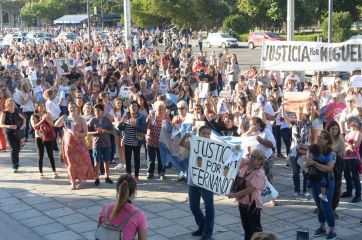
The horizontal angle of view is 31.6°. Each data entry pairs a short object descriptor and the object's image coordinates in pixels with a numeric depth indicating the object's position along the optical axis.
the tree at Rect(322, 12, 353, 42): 41.56
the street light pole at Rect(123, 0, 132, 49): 28.11
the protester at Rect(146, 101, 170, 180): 12.03
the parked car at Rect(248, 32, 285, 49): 48.28
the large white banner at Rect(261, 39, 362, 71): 13.80
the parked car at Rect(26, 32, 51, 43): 57.45
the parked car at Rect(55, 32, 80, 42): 57.34
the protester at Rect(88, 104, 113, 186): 11.87
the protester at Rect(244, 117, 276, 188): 9.85
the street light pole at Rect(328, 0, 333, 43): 24.06
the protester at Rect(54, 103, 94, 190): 11.68
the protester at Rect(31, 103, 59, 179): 12.34
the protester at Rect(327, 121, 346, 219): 9.27
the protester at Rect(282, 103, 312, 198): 10.62
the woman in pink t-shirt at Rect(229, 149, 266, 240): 7.87
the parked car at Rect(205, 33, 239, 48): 51.65
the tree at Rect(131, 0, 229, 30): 52.81
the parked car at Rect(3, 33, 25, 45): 51.68
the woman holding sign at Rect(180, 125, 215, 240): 8.59
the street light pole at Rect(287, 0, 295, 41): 18.94
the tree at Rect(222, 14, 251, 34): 57.19
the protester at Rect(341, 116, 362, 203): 10.12
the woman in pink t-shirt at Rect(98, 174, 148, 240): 5.66
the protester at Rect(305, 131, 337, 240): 8.51
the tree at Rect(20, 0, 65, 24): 99.75
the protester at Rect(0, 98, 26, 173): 12.88
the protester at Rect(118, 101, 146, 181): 11.84
